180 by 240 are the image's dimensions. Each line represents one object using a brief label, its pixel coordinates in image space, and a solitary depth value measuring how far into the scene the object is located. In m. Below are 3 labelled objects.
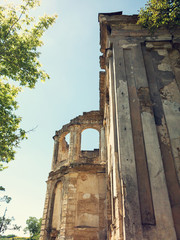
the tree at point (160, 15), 6.45
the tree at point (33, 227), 39.59
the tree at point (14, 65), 7.16
